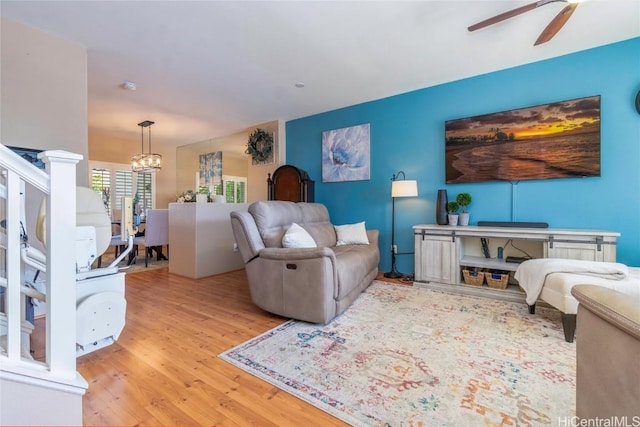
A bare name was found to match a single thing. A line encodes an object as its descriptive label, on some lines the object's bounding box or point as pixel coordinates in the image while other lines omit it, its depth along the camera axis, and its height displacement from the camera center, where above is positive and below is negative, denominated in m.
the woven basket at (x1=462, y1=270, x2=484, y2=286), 3.08 -0.76
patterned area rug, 1.30 -0.95
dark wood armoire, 4.46 +0.45
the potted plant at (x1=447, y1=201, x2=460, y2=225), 3.30 +0.00
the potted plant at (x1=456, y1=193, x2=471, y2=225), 3.30 +0.10
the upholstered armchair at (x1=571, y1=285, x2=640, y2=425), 0.76 -0.45
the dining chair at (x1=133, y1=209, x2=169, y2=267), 4.30 -0.31
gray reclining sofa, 2.19 -0.51
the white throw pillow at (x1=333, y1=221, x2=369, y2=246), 3.55 -0.31
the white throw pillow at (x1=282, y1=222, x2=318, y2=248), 2.59 -0.27
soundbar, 2.93 -0.14
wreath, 5.09 +1.27
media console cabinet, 2.52 -0.41
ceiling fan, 1.79 +1.38
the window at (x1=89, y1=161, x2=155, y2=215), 6.01 +0.68
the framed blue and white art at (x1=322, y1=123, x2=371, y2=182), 4.20 +0.93
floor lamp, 3.47 +0.24
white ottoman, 1.87 -0.54
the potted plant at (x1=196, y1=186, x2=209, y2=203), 3.98 +0.20
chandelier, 5.08 +0.97
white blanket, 1.98 -0.46
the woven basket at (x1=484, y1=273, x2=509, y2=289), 2.94 -0.76
